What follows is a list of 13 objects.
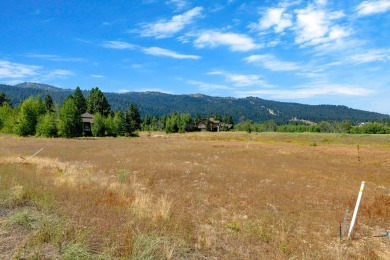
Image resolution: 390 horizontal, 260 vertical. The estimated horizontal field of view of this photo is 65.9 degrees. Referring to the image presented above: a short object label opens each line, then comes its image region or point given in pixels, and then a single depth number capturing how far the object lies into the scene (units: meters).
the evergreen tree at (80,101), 100.69
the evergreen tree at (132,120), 97.18
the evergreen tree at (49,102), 95.30
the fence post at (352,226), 9.59
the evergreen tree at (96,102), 102.19
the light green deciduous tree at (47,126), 69.38
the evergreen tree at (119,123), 90.91
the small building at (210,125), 166.62
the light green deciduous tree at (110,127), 86.50
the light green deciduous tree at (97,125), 83.06
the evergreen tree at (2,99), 102.19
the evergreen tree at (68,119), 71.00
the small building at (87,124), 90.18
